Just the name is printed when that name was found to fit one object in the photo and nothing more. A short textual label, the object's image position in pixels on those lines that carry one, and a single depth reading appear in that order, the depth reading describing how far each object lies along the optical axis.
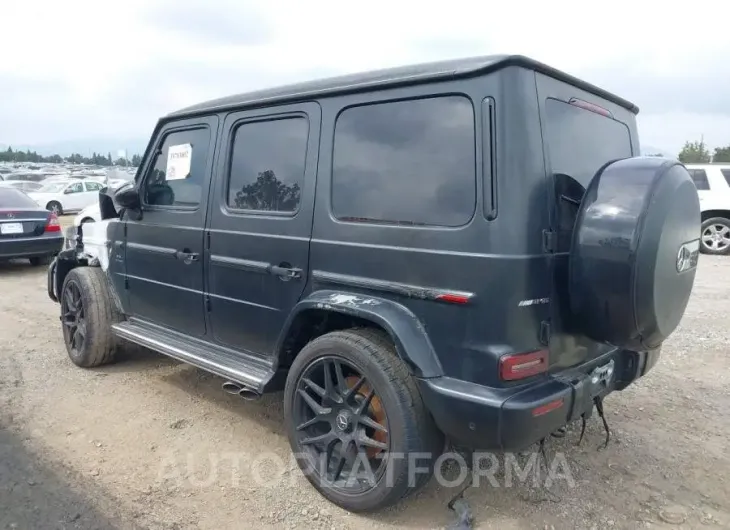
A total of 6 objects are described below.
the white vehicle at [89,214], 8.98
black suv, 2.33
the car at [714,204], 10.66
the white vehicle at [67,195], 20.62
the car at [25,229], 8.75
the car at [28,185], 21.80
